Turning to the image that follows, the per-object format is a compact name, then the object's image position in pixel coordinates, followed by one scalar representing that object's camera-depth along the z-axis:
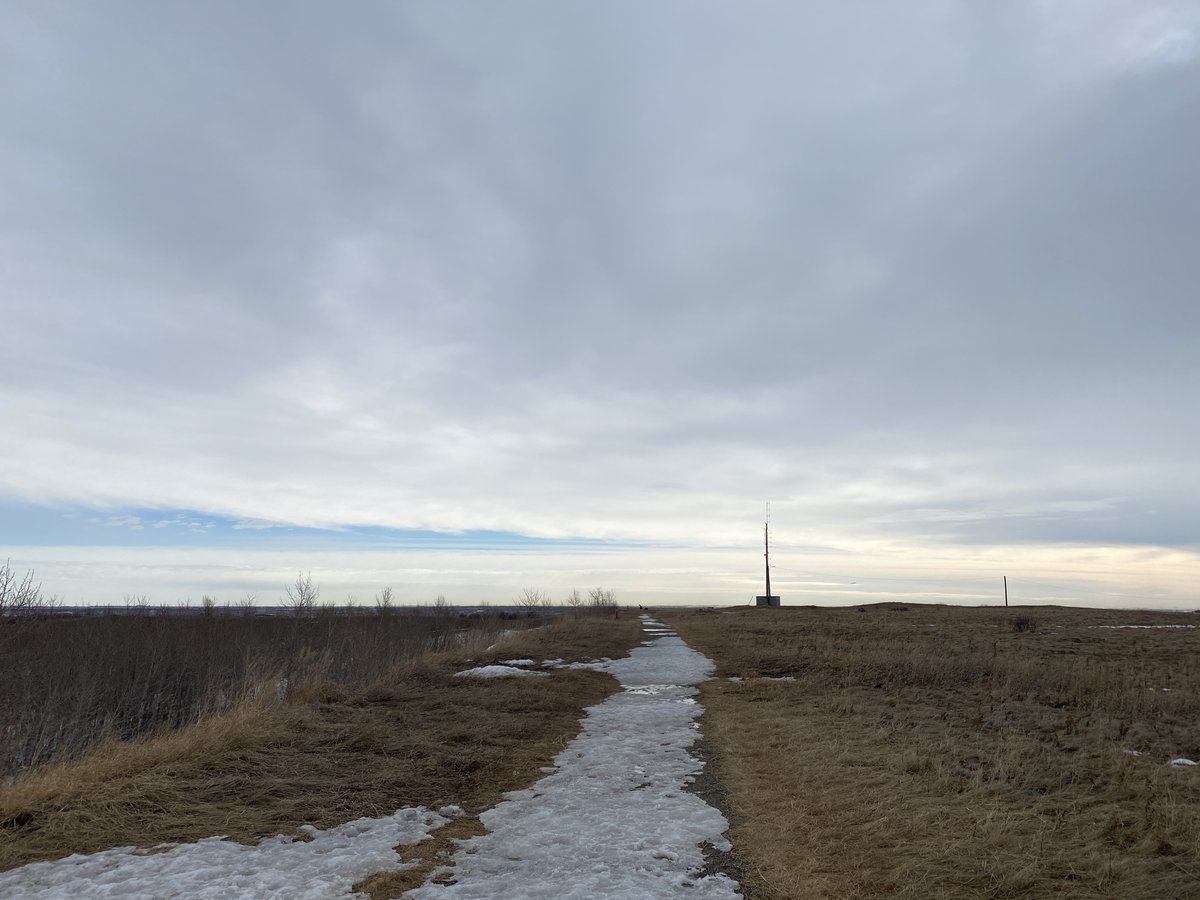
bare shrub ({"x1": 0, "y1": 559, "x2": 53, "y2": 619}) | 19.95
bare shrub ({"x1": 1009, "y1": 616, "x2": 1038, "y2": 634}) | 43.19
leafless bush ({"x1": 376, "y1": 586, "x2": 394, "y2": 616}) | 58.97
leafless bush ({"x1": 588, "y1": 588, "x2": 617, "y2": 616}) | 90.36
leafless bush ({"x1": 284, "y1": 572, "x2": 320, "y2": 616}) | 61.02
